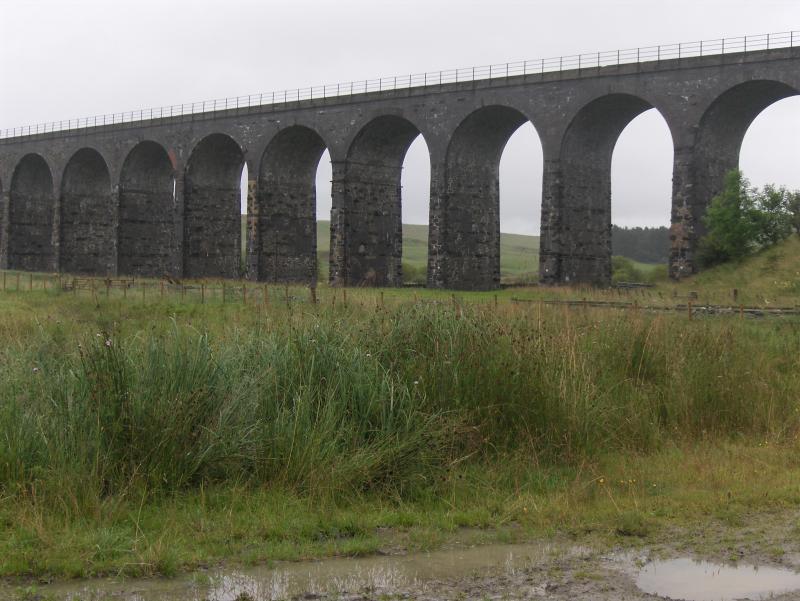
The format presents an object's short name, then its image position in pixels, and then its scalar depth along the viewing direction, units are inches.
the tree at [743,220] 1267.2
